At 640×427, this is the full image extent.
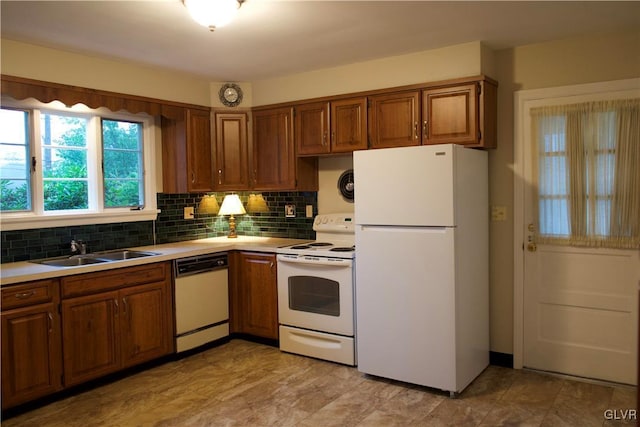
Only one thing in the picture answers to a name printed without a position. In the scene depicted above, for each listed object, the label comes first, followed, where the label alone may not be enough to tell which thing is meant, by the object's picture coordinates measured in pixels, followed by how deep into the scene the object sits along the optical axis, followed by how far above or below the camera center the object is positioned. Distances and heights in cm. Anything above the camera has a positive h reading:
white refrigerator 319 -44
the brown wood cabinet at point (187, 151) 439 +43
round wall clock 462 +95
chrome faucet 379 -34
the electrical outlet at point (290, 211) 477 -12
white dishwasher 396 -81
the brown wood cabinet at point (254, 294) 419 -80
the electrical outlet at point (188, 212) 468 -11
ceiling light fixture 248 +94
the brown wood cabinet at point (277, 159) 443 +35
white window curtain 328 +14
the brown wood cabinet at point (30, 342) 295 -83
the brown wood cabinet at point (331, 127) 399 +58
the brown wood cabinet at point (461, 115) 346 +57
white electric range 376 -78
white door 336 -77
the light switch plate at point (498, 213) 374 -13
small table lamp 474 -8
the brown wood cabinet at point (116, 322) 327 -83
